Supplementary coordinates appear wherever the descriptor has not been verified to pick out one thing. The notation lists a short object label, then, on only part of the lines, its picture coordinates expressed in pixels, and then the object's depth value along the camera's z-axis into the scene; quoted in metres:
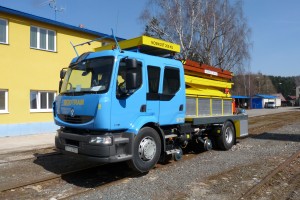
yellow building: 15.35
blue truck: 6.47
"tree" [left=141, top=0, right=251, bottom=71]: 30.31
